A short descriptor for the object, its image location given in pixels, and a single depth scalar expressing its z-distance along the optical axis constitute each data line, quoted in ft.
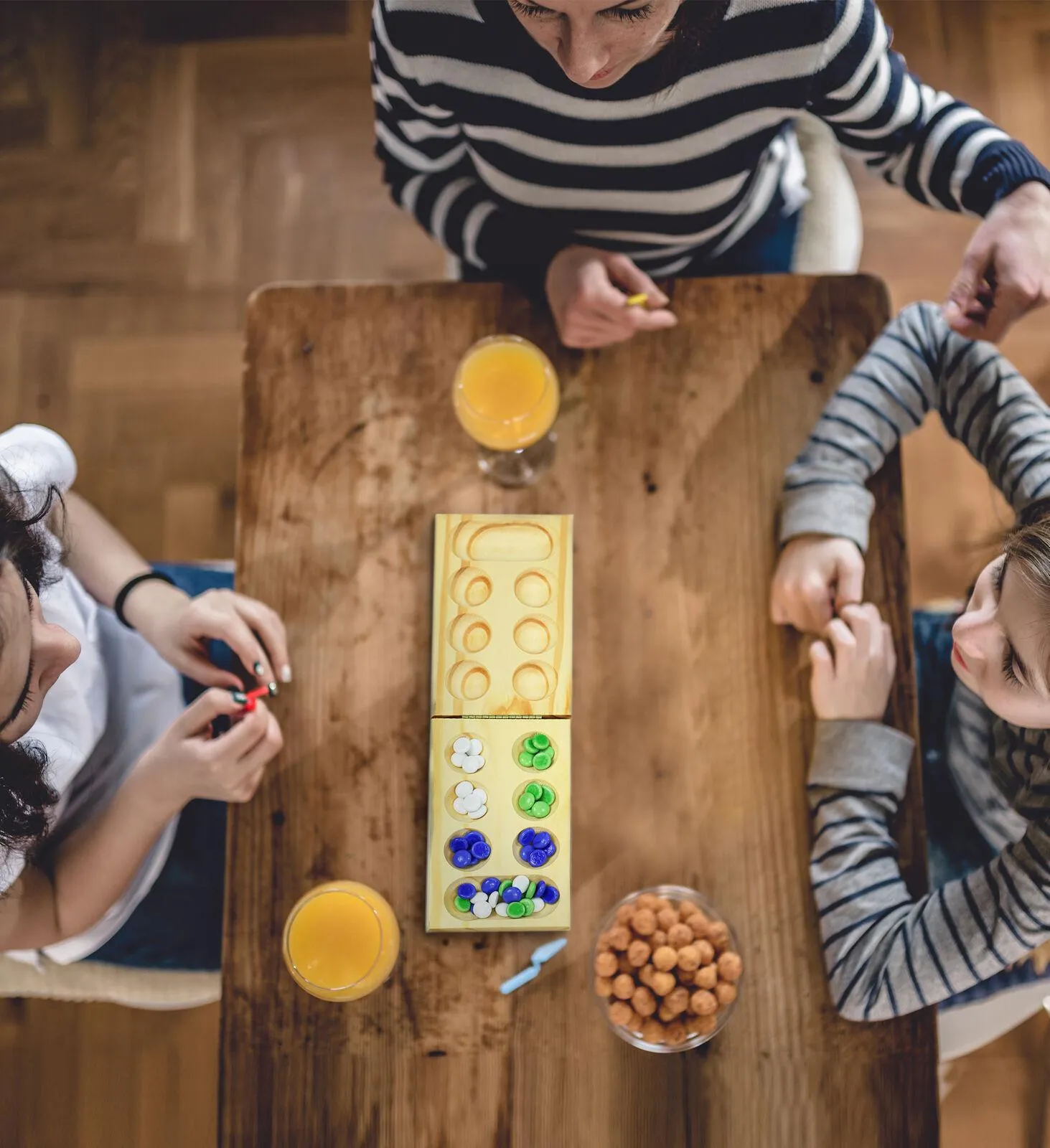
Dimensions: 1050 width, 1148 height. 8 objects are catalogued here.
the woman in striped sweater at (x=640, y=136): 2.96
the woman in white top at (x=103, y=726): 2.89
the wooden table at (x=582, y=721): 2.98
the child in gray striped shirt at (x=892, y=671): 2.86
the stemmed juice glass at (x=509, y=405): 3.21
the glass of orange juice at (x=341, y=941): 2.94
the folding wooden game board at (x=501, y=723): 3.05
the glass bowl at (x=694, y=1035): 2.86
